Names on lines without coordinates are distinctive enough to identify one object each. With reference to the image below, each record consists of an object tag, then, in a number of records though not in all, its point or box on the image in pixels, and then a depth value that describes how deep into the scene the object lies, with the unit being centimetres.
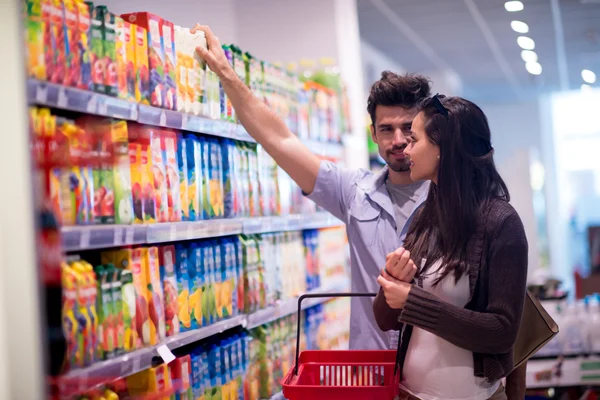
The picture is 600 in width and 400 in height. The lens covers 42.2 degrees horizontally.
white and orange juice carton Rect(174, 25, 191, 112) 287
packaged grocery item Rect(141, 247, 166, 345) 264
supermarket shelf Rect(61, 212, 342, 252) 221
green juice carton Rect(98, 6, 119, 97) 242
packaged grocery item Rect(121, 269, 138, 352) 249
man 310
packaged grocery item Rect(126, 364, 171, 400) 260
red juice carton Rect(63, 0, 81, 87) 221
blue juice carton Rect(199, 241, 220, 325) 305
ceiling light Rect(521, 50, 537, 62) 1066
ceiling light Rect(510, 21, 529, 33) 866
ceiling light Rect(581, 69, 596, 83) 1209
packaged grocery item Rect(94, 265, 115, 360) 236
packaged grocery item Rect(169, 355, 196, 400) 276
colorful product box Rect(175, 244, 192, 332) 287
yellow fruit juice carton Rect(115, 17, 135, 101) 250
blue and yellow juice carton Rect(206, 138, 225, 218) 316
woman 222
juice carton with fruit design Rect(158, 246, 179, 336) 277
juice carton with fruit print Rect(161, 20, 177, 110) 279
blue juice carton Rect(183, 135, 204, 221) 298
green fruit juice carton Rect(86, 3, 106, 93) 235
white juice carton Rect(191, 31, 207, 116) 296
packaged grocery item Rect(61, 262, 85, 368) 217
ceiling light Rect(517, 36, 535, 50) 965
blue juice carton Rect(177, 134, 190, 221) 291
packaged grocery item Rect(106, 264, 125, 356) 243
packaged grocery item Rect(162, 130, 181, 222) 281
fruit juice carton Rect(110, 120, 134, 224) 247
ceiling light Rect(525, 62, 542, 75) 1176
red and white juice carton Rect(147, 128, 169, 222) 271
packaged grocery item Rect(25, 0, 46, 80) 203
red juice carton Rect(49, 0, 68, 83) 214
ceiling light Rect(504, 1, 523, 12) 748
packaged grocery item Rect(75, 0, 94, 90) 228
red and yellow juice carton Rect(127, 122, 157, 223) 260
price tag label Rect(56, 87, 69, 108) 213
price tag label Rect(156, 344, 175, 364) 263
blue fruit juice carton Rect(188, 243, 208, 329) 296
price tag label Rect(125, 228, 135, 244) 246
